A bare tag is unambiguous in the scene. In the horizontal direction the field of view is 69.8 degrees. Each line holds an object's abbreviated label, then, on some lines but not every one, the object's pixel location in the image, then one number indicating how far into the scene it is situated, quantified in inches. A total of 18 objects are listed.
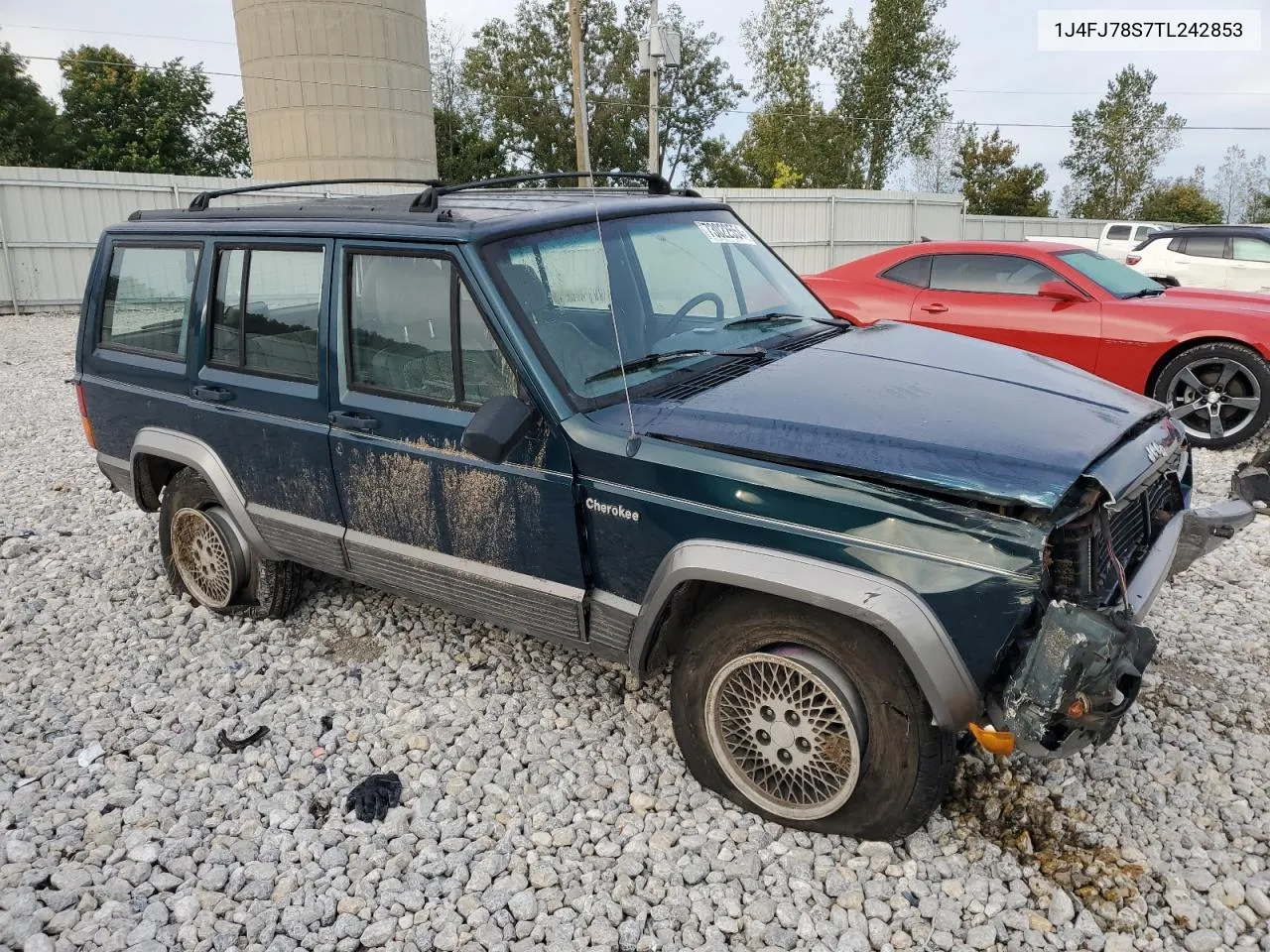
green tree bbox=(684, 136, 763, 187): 1754.4
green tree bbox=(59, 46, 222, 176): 1478.8
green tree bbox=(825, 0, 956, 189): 1229.7
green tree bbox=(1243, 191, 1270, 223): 1651.1
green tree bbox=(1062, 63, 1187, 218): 1445.5
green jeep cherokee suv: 95.7
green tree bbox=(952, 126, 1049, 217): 1482.5
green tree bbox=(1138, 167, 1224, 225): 1499.8
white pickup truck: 786.8
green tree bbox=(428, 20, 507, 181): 1630.2
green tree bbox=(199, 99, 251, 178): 1574.9
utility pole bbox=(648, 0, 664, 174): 795.4
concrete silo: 998.4
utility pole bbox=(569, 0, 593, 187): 637.3
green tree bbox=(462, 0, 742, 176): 1673.2
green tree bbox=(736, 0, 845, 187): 1109.9
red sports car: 272.8
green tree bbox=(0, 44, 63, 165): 1450.5
